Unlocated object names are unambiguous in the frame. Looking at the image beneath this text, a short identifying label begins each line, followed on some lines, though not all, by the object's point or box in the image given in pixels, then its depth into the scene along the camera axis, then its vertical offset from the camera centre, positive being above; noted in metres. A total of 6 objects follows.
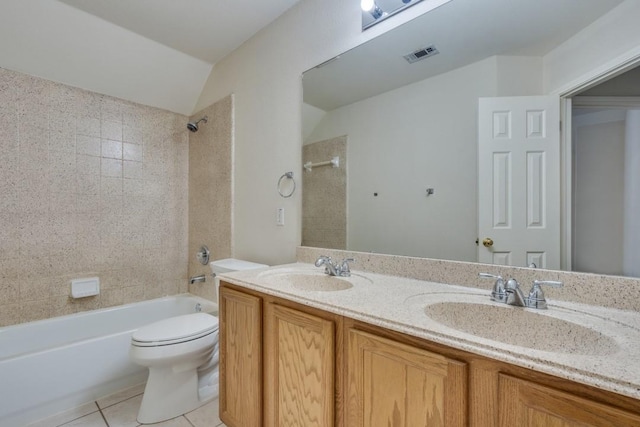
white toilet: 1.51 -0.83
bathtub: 1.53 -0.91
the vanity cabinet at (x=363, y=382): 0.56 -0.44
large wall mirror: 0.92 +0.32
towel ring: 1.79 +0.20
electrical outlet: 1.86 -0.02
